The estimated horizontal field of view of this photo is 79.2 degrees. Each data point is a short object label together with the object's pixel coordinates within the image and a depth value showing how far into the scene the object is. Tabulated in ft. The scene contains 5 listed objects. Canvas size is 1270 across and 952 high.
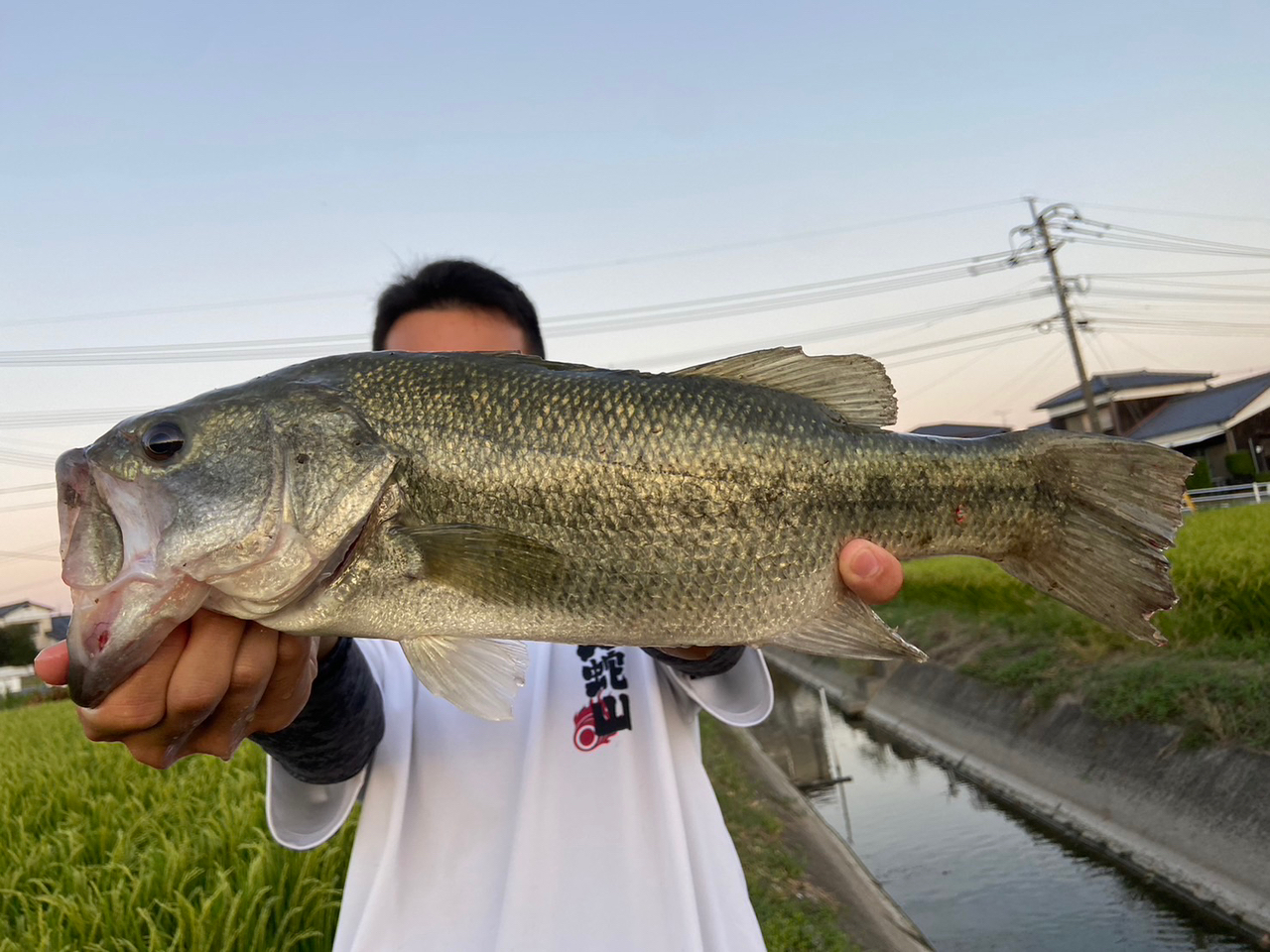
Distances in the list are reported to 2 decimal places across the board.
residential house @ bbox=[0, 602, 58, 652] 177.57
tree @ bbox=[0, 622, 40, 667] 141.69
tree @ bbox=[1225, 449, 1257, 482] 93.35
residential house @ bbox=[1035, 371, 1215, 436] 122.52
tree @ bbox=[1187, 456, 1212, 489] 85.01
